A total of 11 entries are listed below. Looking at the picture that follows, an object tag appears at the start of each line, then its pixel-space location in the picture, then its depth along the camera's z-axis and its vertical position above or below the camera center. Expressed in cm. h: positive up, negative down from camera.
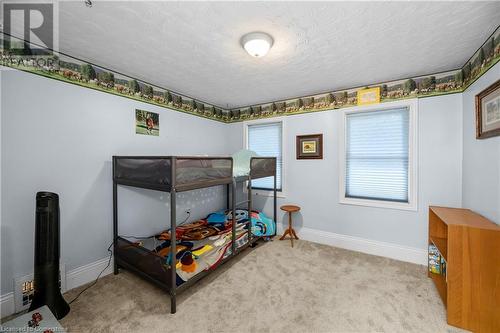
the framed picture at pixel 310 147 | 329 +35
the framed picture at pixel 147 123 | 268 +62
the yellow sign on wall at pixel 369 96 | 284 +104
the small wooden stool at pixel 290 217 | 327 -87
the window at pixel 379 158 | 272 +14
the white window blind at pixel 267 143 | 378 +46
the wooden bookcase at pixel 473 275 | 158 -89
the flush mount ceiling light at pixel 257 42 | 169 +108
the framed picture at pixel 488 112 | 169 +51
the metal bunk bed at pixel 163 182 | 183 -17
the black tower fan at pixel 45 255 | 170 -77
